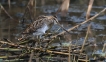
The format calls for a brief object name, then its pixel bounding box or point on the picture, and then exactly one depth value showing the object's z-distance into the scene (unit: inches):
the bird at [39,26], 402.0
